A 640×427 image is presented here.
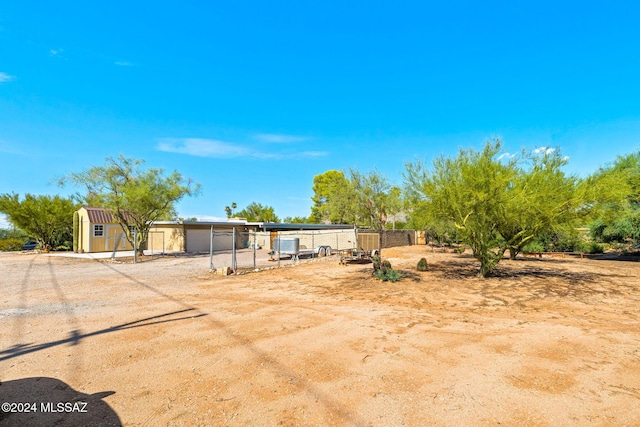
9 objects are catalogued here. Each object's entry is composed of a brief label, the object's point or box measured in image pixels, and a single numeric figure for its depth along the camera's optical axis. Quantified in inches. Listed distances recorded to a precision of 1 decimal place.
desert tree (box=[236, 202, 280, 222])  2429.9
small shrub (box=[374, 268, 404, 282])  497.7
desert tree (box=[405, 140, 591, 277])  449.7
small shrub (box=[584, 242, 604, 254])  1043.3
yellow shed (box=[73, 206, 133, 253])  1024.2
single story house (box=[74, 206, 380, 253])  1039.0
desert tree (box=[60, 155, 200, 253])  840.3
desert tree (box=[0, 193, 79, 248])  1037.2
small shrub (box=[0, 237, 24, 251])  1149.6
